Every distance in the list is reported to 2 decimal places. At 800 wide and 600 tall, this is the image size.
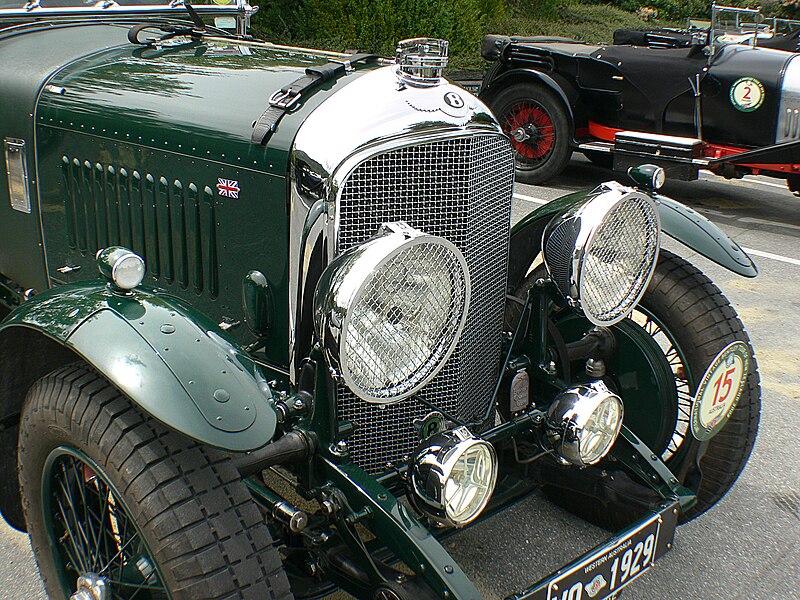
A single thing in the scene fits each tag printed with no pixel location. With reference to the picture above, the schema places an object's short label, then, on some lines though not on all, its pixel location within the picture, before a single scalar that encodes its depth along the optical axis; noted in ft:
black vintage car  22.20
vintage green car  5.72
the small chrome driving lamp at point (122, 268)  5.98
